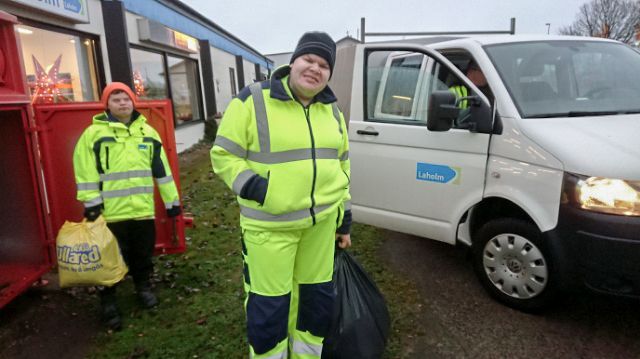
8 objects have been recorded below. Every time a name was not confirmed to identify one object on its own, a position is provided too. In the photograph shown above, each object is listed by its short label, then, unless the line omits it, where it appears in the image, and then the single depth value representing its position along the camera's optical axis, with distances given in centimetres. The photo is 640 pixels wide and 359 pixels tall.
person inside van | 329
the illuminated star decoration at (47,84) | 603
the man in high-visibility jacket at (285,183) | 204
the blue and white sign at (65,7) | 532
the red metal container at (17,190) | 315
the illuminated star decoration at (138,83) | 881
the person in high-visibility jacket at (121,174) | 300
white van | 255
